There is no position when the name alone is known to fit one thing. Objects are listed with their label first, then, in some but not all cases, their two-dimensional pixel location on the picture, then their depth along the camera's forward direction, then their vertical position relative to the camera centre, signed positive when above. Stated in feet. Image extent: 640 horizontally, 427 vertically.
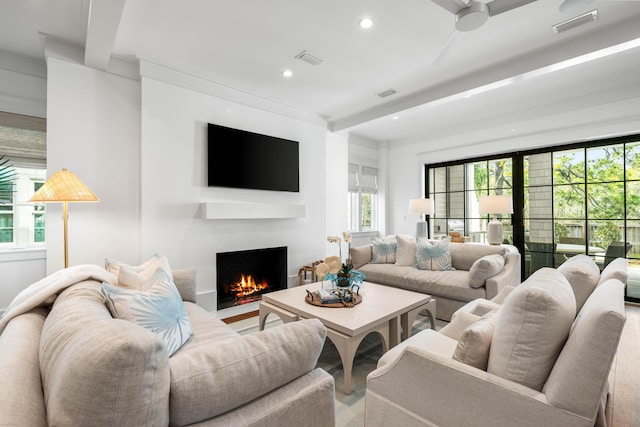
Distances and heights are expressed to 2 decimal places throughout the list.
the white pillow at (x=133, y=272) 5.43 -1.15
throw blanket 4.09 -1.08
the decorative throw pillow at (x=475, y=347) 3.91 -1.76
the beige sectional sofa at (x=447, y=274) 10.03 -2.33
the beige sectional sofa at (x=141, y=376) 2.13 -1.38
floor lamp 7.10 +0.58
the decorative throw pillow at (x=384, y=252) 13.78 -1.79
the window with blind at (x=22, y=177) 9.36 +1.29
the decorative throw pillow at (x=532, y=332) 3.36 -1.38
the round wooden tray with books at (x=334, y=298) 7.81 -2.25
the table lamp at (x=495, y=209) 12.19 +0.14
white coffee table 6.41 -2.43
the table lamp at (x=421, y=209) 15.52 +0.19
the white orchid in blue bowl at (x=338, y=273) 7.90 -1.65
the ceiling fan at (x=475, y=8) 5.33 +3.68
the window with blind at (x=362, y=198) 18.58 +0.96
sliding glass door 12.25 +0.54
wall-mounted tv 11.12 +2.15
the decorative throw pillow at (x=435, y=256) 12.16 -1.78
